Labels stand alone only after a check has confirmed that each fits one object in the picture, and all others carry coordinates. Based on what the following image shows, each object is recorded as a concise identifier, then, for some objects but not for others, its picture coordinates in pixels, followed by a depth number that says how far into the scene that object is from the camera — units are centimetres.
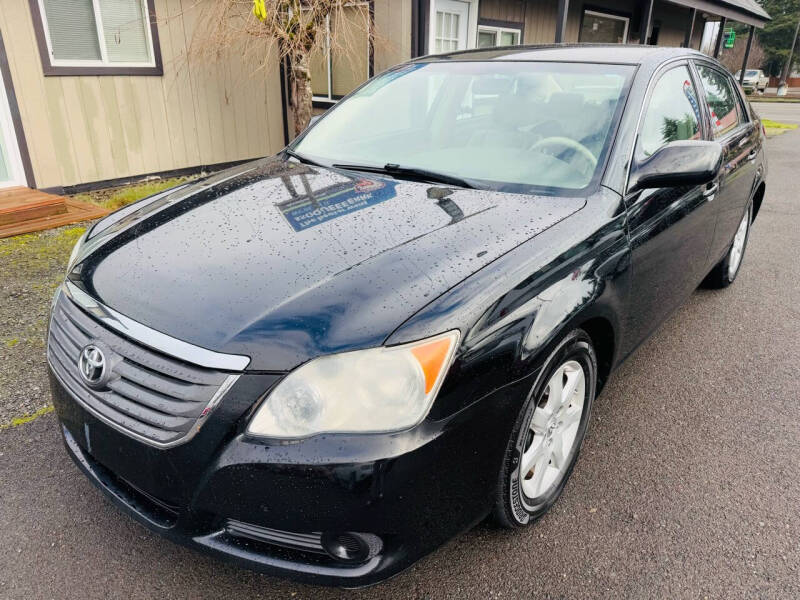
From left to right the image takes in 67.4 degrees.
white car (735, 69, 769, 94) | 3912
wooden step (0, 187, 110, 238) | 525
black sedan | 152
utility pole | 4369
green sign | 2517
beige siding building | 626
